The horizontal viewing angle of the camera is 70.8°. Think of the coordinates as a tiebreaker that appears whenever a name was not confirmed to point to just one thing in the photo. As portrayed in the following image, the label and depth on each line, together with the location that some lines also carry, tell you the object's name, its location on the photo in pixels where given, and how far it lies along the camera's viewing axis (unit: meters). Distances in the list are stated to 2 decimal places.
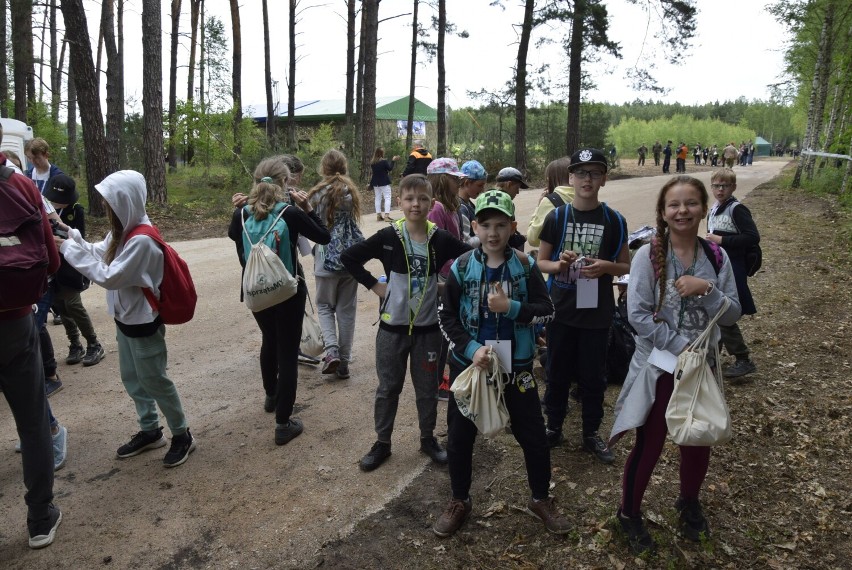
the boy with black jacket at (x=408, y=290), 3.75
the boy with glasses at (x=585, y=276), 3.77
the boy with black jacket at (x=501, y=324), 3.04
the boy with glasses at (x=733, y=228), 4.75
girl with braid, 2.88
